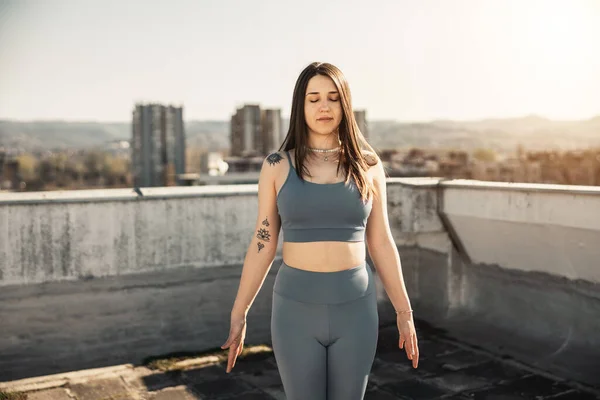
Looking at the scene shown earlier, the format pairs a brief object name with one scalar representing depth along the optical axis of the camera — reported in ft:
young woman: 6.51
